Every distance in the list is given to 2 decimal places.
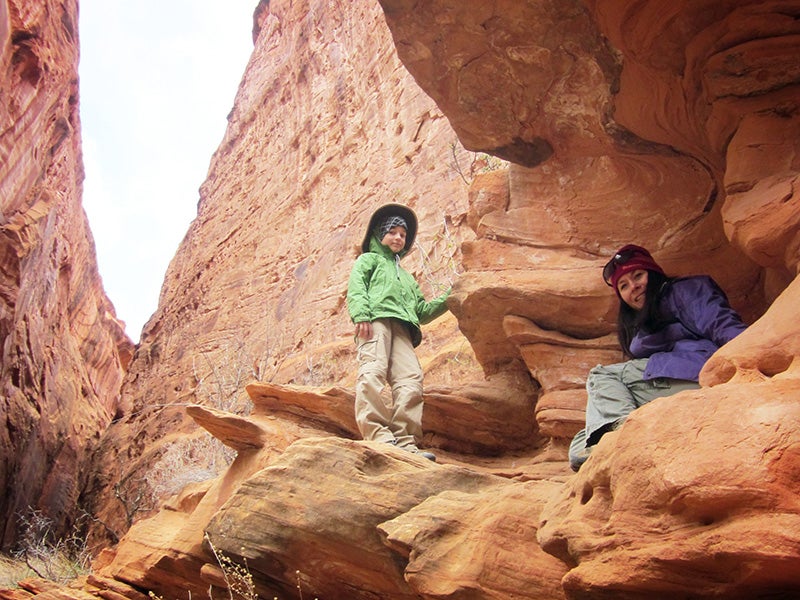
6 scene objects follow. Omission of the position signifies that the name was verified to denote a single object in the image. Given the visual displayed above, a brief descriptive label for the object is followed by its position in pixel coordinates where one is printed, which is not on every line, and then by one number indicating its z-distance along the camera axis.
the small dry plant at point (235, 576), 4.92
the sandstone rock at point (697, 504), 2.93
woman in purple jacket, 4.42
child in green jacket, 6.12
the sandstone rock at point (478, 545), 4.05
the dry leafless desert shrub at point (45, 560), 10.02
